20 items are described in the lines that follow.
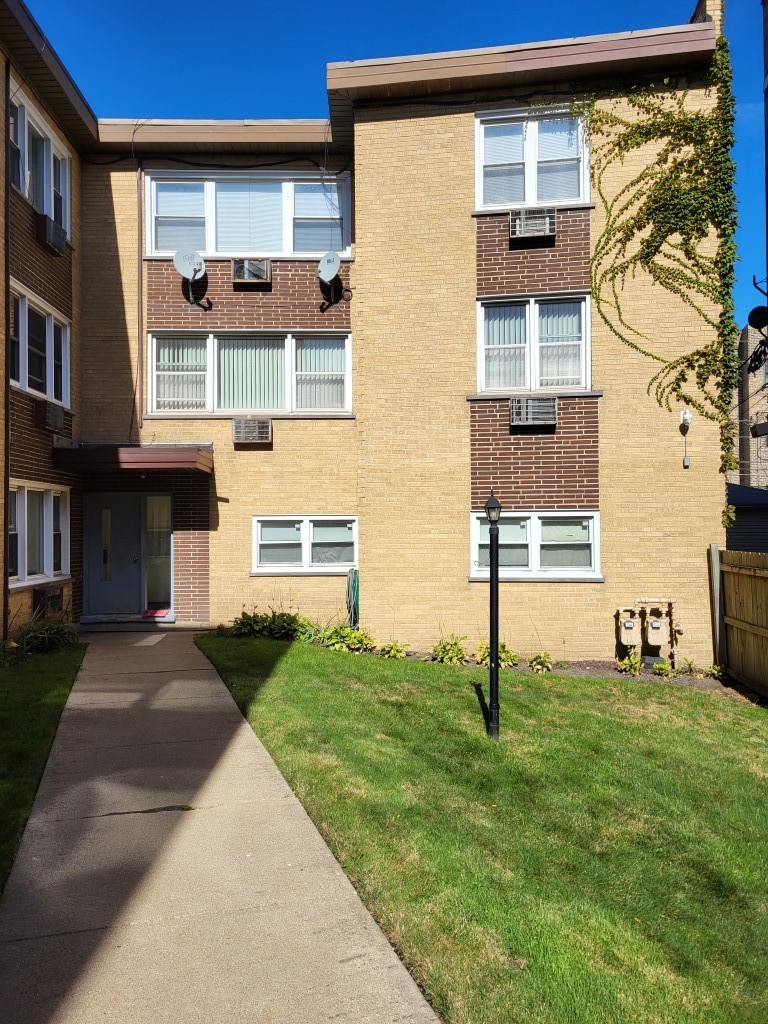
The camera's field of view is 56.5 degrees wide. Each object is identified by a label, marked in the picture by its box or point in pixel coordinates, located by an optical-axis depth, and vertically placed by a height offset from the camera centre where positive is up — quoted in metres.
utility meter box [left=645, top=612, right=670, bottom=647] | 10.16 -1.60
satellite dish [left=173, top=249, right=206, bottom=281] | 12.11 +4.37
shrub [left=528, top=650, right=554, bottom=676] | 10.09 -2.04
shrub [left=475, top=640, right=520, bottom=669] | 10.16 -1.97
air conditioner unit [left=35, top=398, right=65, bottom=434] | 10.77 +1.61
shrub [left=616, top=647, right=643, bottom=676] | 10.05 -2.05
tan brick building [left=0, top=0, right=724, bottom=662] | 10.48 +1.77
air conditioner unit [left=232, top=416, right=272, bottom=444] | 12.19 +1.53
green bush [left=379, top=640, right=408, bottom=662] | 10.41 -1.92
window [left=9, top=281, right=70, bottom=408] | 10.45 +2.70
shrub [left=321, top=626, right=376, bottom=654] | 10.66 -1.81
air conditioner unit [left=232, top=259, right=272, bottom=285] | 12.40 +4.31
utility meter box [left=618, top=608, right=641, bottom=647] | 10.12 -1.60
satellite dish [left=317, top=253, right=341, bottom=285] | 12.10 +4.29
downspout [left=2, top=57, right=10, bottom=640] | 9.70 +0.85
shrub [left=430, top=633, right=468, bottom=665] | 10.23 -1.91
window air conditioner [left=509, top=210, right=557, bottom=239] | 10.72 +4.45
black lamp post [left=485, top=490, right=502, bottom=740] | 6.85 -0.87
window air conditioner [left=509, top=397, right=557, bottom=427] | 10.59 +1.59
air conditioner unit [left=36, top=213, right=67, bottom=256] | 10.84 +4.44
